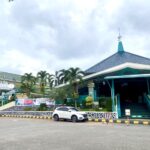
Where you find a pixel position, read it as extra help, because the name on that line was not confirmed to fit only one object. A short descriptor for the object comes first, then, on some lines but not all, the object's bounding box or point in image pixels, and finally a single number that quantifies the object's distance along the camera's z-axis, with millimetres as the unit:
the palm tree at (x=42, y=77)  26183
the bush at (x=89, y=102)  16796
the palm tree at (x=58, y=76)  19727
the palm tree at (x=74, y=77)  17556
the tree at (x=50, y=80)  25841
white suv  13720
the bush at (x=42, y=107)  18031
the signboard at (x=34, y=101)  18791
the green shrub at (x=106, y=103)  15553
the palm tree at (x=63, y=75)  18147
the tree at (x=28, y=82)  24387
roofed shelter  15069
